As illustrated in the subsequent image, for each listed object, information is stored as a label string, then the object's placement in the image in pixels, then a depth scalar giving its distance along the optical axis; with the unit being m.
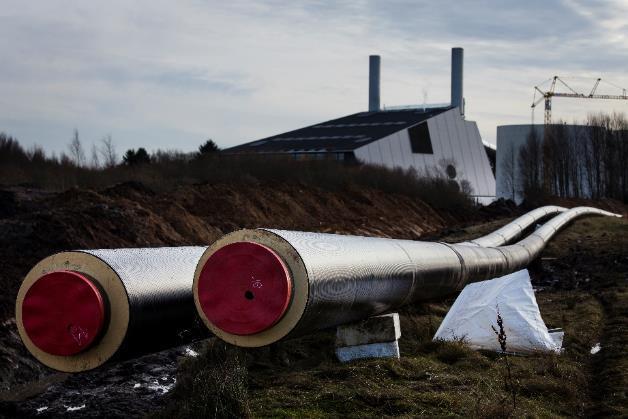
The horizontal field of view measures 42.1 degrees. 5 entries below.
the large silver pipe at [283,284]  5.60
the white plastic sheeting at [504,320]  7.58
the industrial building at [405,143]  47.06
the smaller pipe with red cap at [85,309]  5.70
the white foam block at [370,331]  6.96
